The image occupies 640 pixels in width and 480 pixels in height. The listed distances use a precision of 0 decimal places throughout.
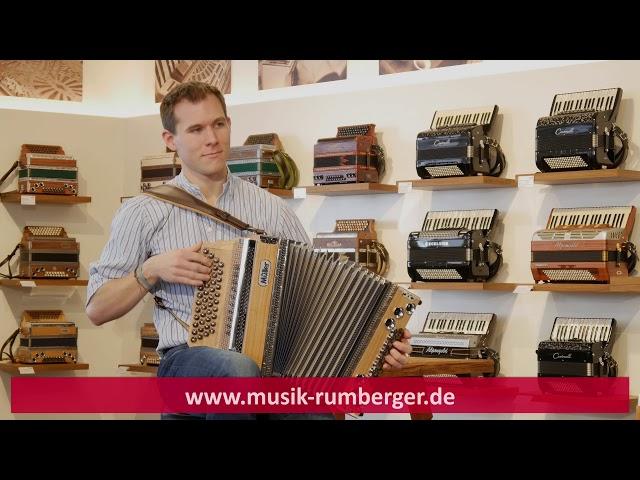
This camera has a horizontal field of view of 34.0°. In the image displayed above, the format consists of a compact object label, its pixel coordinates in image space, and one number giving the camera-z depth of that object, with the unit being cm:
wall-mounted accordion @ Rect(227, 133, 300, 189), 654
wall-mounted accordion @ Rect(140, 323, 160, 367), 699
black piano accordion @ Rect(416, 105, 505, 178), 561
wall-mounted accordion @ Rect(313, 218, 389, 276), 616
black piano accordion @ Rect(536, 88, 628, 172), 517
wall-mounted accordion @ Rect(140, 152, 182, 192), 703
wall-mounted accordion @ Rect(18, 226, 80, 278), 702
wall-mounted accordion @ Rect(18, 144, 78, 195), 703
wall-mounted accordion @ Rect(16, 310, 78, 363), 697
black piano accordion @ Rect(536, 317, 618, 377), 511
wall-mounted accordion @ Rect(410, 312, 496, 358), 563
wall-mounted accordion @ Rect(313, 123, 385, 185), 616
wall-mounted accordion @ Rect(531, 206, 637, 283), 516
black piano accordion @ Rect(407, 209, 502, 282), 559
